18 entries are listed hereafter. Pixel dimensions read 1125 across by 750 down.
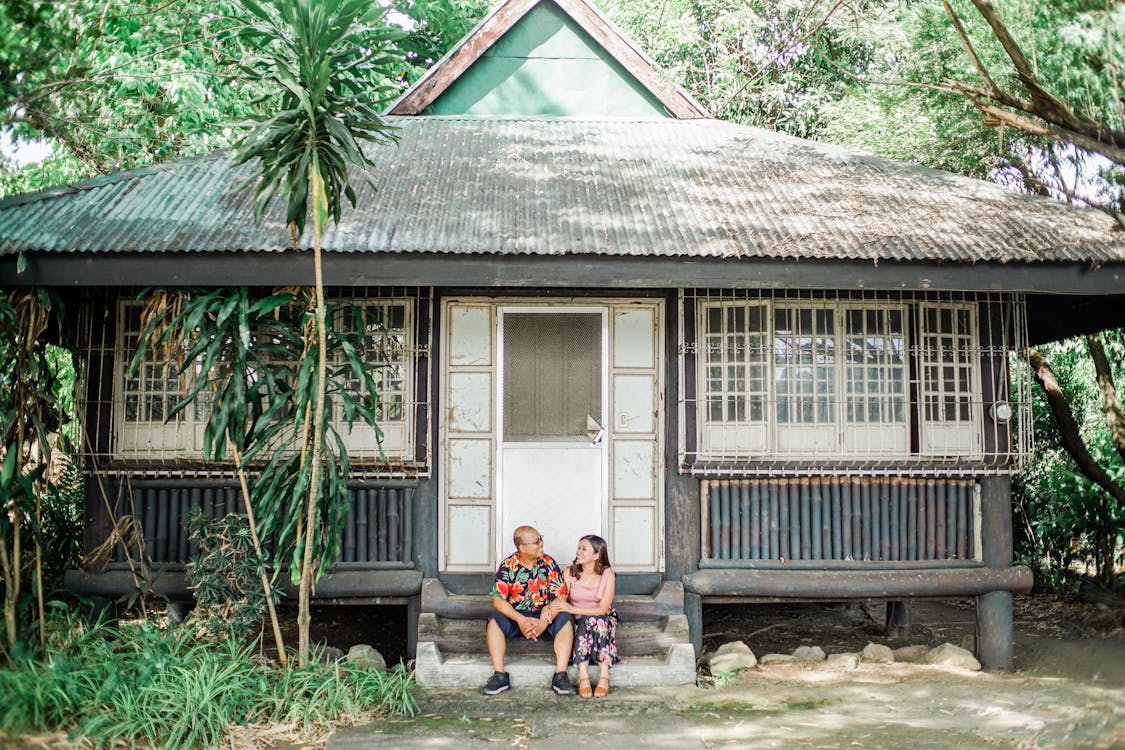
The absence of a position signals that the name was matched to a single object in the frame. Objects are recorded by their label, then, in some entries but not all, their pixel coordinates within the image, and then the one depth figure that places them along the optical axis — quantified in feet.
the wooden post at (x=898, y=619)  26.00
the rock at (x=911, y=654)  21.88
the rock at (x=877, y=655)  21.85
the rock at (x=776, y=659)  21.52
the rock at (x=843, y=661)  21.40
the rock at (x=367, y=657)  19.60
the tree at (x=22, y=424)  18.04
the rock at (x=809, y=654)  21.85
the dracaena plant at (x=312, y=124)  17.30
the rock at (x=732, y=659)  20.61
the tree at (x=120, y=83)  27.35
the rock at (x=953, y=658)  21.48
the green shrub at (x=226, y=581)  18.93
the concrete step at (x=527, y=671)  19.04
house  21.01
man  18.84
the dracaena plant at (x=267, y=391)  18.43
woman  18.98
